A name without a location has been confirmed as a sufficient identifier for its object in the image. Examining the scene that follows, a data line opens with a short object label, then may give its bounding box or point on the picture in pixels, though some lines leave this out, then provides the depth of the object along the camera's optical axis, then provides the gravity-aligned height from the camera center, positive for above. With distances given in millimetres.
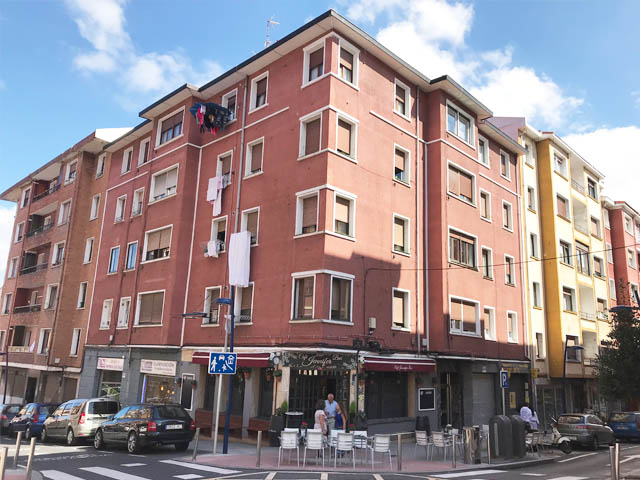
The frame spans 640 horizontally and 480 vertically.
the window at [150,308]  25175 +2818
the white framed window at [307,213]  19797 +5984
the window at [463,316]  22812 +2831
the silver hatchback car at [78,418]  19141 -1966
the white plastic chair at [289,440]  13758 -1694
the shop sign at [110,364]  26781 +101
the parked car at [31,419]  22266 -2376
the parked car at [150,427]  16016 -1816
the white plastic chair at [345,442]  13680 -1667
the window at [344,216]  19719 +5891
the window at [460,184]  24453 +9131
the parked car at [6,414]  23781 -2410
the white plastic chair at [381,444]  13859 -1698
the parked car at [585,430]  19953 -1623
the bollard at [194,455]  14602 -2325
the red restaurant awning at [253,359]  18719 +448
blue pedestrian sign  15711 +219
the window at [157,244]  25906 +6060
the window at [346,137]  20547 +9137
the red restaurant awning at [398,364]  18734 +513
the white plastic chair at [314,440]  13766 -1672
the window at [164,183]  26923 +9411
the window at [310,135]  20623 +9267
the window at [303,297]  18859 +2711
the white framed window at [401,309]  21203 +2750
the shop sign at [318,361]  18016 +466
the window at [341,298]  18922 +2730
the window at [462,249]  23641 +5920
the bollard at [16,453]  11008 -1963
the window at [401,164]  22828 +9130
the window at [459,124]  25259 +12273
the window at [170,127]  27609 +12555
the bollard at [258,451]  13688 -2001
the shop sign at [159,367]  23734 +25
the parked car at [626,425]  25000 -1701
